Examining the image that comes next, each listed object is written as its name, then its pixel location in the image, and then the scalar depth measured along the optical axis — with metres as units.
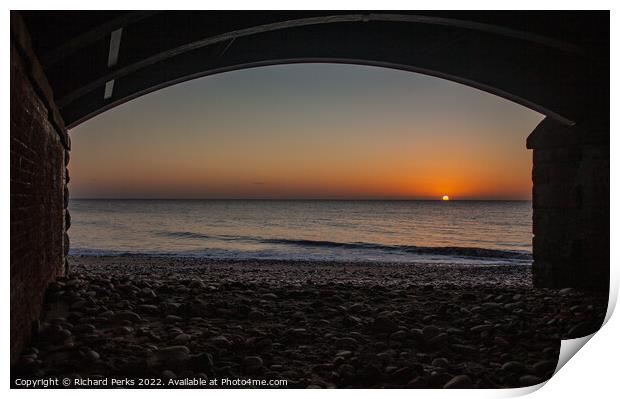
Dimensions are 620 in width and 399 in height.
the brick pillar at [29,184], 3.80
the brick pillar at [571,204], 7.26
